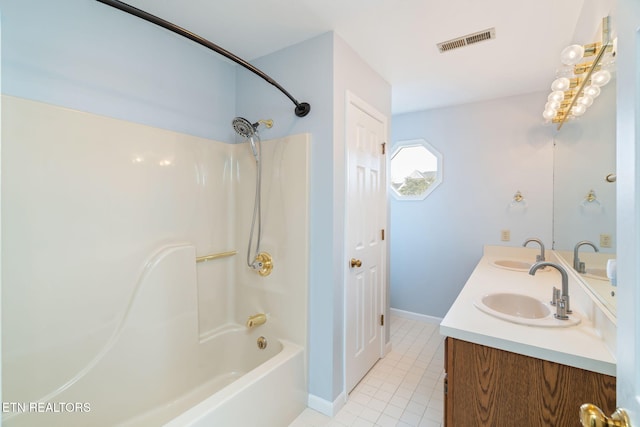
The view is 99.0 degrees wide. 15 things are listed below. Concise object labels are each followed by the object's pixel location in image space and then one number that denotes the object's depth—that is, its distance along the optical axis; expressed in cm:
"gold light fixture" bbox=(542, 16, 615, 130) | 120
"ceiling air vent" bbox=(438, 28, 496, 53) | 181
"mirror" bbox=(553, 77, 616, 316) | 115
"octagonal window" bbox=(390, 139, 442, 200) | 324
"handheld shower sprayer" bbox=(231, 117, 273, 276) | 192
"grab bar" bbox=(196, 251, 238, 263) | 198
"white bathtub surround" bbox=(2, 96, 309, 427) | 128
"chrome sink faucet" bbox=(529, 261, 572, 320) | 127
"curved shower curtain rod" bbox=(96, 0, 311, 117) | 103
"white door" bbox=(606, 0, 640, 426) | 52
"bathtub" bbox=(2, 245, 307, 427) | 130
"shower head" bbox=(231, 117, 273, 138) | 179
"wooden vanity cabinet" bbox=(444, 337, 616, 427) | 98
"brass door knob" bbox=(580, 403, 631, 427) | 53
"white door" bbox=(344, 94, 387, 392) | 195
